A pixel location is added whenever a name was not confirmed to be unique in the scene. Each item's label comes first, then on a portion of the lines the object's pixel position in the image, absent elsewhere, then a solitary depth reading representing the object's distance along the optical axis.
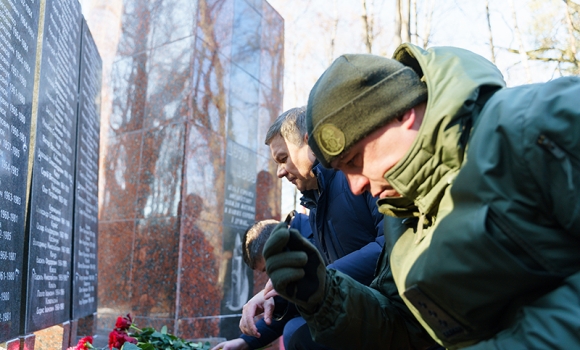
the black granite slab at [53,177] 2.89
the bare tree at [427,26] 13.42
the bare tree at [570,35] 12.10
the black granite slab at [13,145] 2.39
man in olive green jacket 1.13
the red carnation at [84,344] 2.73
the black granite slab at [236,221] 6.02
